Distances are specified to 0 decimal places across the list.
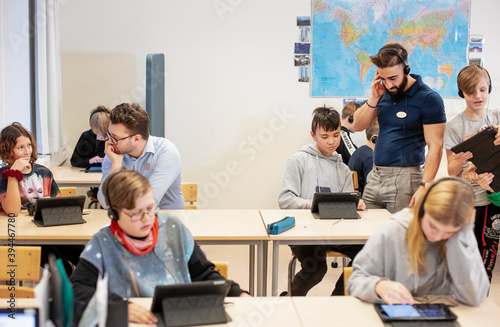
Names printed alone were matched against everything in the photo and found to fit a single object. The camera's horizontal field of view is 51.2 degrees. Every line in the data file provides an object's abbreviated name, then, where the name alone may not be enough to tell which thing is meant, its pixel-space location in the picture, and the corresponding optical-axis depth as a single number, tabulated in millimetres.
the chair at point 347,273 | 2107
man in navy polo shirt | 2998
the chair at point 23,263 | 2223
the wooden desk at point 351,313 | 1677
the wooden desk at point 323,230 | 2682
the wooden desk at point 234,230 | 2670
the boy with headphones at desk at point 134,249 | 1812
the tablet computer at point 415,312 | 1663
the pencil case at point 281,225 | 2684
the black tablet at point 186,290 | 1597
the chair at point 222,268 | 2205
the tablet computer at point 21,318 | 1416
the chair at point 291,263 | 3133
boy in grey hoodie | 3094
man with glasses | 2992
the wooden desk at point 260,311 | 1662
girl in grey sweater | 1737
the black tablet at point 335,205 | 3035
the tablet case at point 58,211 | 2830
